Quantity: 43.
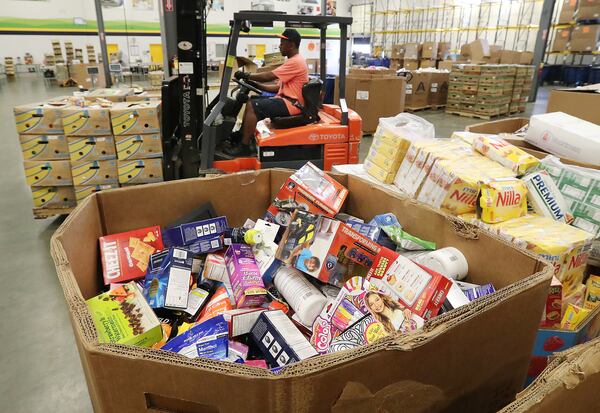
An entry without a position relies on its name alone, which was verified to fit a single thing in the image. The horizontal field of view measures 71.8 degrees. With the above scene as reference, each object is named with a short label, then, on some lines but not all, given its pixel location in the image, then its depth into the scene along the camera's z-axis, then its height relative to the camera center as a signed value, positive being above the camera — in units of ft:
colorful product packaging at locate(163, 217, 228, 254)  5.88 -2.50
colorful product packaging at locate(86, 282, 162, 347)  4.00 -2.57
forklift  13.08 -2.40
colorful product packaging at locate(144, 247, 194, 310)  4.88 -2.68
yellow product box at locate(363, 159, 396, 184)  8.38 -2.34
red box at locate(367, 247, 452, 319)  3.91 -2.16
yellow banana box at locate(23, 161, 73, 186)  13.08 -3.76
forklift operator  13.83 -1.27
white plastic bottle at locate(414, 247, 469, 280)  4.79 -2.30
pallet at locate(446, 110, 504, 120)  32.08 -4.48
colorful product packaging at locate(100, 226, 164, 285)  5.34 -2.58
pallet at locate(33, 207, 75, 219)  13.46 -5.05
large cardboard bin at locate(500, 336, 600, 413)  2.31 -1.80
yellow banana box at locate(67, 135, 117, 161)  13.28 -3.06
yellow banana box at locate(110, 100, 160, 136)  13.52 -2.19
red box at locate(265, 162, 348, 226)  6.21 -2.07
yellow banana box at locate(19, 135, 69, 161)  12.98 -2.98
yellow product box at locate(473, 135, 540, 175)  7.09 -1.65
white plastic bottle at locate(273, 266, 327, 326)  4.57 -2.62
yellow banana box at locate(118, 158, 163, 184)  14.08 -3.95
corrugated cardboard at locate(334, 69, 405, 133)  26.32 -2.60
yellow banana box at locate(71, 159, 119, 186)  13.44 -3.86
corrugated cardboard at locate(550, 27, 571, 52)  47.26 +1.75
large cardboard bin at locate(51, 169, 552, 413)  2.48 -2.00
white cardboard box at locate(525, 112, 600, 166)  7.88 -1.52
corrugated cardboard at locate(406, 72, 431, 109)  33.92 -2.82
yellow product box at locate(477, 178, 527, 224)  6.24 -2.06
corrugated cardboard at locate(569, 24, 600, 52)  43.99 +1.94
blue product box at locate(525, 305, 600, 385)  5.17 -3.37
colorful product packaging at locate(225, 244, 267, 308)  4.82 -2.62
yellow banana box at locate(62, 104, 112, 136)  13.01 -2.18
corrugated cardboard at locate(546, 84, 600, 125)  10.76 -1.16
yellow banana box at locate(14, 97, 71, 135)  12.73 -2.10
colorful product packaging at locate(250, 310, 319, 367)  3.72 -2.53
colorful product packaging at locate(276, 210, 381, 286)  4.90 -2.25
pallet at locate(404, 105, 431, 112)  34.47 -4.34
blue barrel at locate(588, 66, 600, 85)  48.37 -1.94
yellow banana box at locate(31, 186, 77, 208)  13.33 -4.57
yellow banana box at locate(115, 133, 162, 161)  13.82 -3.09
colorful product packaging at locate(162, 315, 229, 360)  3.71 -2.53
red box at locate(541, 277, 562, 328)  5.28 -3.06
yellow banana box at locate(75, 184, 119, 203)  13.54 -4.39
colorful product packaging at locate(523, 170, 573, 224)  6.61 -2.16
